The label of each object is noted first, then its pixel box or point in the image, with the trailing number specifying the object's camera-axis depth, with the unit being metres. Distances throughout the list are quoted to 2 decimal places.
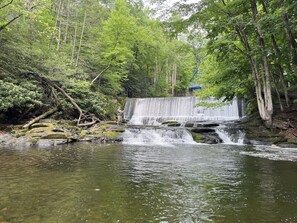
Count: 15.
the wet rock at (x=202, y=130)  13.87
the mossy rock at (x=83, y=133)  12.16
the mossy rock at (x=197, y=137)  12.90
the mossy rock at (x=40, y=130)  11.33
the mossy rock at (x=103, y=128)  13.39
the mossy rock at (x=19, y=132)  11.01
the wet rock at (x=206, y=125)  15.10
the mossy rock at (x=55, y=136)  10.74
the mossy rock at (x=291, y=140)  11.12
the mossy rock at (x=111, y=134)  12.42
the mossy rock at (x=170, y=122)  17.71
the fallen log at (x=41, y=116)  12.26
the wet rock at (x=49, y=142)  10.08
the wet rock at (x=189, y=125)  16.13
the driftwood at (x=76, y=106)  14.61
